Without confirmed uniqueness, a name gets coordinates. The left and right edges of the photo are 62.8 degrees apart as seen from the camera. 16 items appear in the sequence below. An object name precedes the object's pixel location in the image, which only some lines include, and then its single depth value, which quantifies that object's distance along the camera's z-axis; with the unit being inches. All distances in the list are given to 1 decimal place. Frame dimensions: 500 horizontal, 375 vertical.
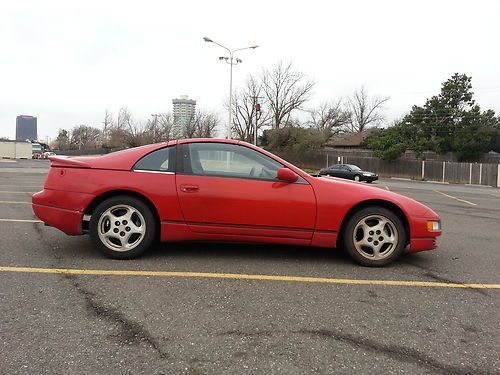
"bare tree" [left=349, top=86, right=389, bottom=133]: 3065.9
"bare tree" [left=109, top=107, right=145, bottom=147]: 2605.8
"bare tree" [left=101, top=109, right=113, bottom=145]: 3343.0
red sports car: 173.8
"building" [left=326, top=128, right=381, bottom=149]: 2485.2
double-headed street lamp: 1183.9
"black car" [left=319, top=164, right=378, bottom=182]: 1230.1
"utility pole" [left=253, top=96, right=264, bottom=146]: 2460.5
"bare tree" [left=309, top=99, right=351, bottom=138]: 2628.0
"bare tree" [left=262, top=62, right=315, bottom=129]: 2480.4
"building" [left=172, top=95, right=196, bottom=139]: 2532.0
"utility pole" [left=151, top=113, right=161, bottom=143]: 2593.5
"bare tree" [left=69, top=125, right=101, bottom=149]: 4093.0
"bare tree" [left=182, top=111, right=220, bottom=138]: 2414.2
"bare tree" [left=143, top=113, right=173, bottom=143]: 2456.9
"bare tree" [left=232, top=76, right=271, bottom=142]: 2514.8
